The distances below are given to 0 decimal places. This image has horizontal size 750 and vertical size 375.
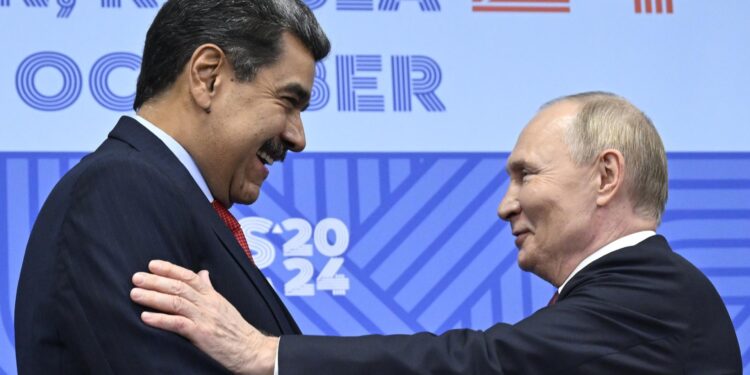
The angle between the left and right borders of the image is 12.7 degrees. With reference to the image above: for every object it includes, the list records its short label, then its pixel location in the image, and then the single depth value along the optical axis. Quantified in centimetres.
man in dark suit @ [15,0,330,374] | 378
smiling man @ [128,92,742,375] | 395
